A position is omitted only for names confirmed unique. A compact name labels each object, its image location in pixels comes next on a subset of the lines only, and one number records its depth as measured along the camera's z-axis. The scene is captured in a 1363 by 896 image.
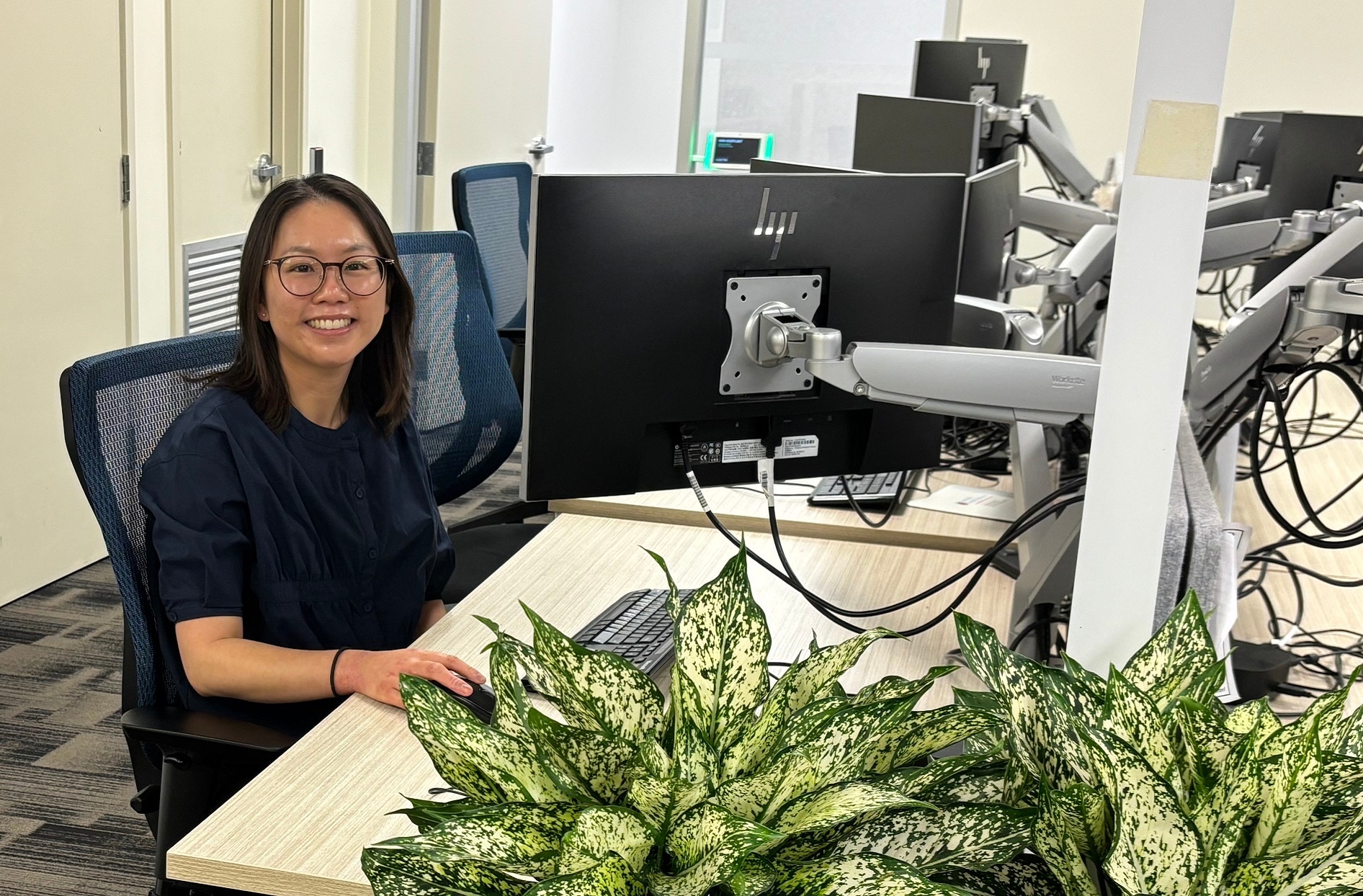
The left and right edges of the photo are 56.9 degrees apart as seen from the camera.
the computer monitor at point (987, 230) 2.13
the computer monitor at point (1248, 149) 3.60
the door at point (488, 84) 4.61
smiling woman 1.39
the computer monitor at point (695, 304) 1.28
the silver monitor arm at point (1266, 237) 2.36
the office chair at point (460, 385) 2.29
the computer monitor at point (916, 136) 2.57
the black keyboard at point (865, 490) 2.08
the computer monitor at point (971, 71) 3.17
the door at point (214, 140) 3.49
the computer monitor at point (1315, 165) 2.82
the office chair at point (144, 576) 1.29
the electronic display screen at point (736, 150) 5.52
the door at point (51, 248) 2.89
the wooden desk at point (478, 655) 1.03
